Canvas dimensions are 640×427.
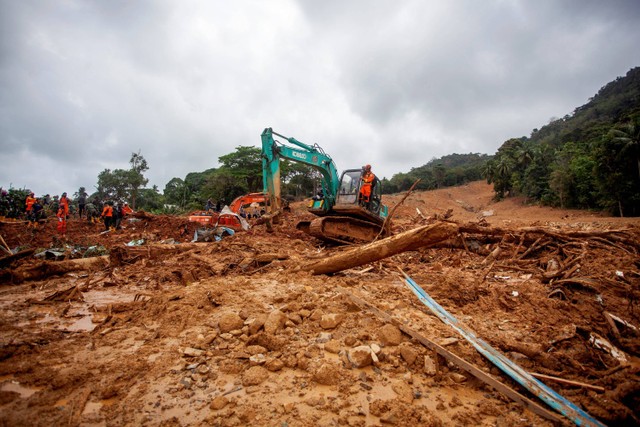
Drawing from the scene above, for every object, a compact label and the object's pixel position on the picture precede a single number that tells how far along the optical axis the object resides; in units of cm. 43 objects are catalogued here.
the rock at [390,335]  275
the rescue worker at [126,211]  1516
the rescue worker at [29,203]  1297
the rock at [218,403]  203
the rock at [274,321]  291
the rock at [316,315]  319
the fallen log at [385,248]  430
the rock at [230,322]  303
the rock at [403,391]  214
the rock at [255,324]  293
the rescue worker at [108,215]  1253
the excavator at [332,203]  881
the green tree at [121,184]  3788
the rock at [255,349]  266
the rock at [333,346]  267
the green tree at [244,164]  3375
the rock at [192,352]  264
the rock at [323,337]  283
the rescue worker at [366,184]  898
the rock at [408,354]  251
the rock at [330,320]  303
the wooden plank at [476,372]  194
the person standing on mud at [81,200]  1565
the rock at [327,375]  229
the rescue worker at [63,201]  1203
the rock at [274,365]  244
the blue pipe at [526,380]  187
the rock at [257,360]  251
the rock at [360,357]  246
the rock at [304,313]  326
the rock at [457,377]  232
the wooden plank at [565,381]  211
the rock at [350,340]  274
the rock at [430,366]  238
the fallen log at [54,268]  541
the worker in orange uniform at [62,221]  1219
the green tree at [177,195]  3942
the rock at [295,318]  315
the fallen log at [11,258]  571
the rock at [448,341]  272
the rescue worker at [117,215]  1282
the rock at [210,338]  284
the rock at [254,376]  229
